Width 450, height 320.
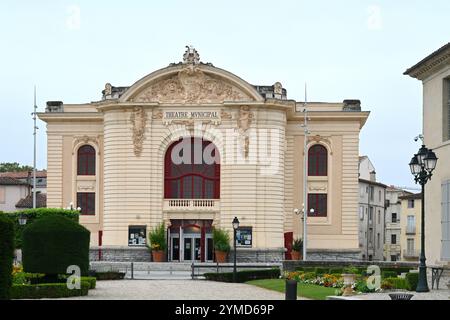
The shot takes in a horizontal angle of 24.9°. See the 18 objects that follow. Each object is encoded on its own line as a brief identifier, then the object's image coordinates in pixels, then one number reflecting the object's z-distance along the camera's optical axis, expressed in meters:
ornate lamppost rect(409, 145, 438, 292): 33.96
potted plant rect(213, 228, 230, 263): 74.31
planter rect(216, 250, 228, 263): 74.25
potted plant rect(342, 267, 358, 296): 34.31
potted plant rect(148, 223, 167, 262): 75.19
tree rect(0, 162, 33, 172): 133.75
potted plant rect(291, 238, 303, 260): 78.19
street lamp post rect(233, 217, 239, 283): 50.62
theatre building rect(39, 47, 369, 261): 75.94
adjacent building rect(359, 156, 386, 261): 105.12
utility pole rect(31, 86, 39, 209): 77.94
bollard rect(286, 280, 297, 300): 25.88
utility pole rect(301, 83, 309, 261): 75.38
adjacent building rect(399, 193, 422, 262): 103.12
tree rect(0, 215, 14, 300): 27.59
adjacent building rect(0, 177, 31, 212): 99.62
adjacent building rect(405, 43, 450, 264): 40.78
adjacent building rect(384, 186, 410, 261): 114.56
